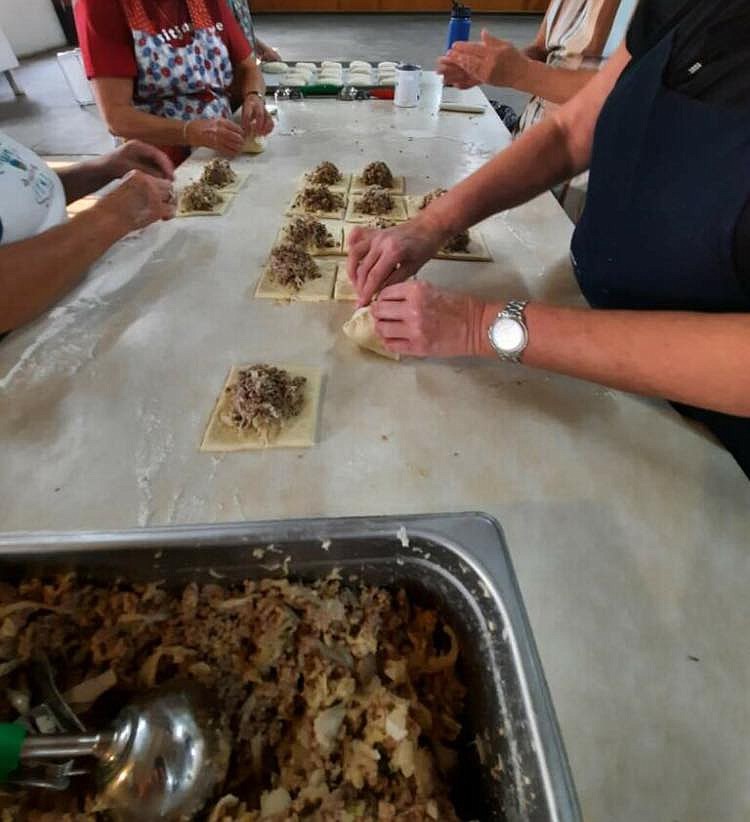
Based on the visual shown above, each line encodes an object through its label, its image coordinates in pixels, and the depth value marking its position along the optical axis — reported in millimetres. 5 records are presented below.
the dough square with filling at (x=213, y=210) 1688
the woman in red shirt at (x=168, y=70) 1890
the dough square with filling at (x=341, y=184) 1862
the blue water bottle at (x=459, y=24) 2587
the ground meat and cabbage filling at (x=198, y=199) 1698
